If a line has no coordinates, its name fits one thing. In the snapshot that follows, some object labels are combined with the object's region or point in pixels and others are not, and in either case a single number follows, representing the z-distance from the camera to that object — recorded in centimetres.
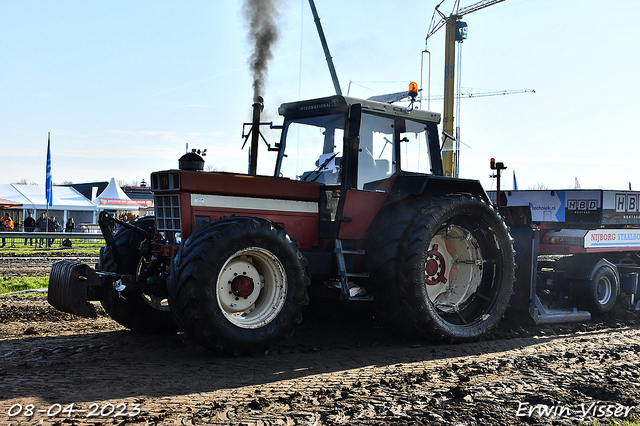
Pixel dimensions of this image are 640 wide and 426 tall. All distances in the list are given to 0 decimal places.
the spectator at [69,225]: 2675
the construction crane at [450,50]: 3556
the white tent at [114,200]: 3500
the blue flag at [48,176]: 2291
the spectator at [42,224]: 2481
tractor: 510
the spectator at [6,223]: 2537
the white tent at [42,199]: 3106
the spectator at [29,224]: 2553
